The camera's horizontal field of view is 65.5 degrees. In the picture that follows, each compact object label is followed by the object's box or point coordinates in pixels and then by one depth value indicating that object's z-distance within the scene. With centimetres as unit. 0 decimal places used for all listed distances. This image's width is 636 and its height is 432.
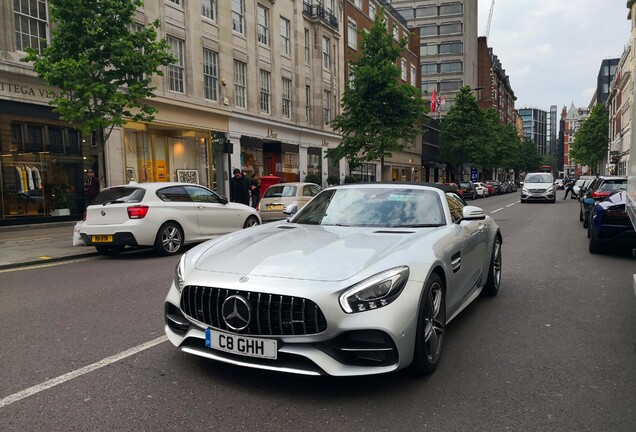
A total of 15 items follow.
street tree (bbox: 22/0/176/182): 1179
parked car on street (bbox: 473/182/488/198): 4522
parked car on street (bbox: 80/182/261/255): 952
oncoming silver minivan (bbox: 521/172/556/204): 3073
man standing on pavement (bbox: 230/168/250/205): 1589
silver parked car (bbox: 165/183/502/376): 301
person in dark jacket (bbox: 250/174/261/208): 1888
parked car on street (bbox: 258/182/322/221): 1554
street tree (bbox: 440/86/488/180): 5216
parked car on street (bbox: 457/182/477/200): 3854
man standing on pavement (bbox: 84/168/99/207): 1364
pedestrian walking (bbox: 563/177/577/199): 3995
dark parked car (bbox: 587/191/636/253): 876
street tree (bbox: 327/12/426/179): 2467
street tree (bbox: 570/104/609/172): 7269
